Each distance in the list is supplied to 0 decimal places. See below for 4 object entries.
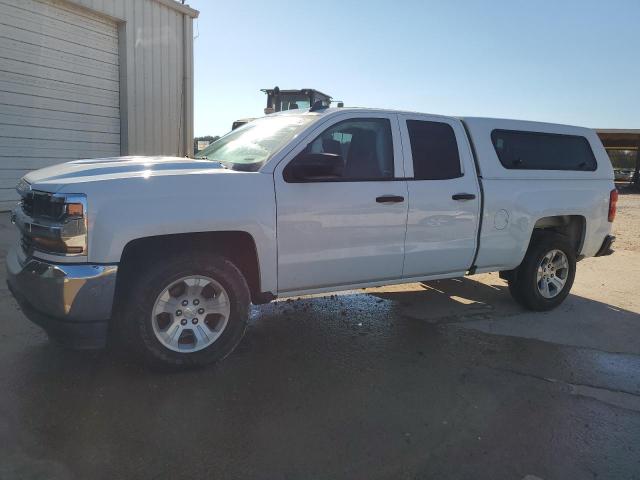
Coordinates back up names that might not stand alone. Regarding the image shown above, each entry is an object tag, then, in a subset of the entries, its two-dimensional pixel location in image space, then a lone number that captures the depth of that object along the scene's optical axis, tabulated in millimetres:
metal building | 8898
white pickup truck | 3436
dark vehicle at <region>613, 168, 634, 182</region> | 38175
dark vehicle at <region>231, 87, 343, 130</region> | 14882
